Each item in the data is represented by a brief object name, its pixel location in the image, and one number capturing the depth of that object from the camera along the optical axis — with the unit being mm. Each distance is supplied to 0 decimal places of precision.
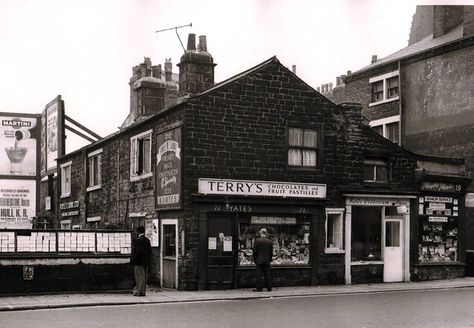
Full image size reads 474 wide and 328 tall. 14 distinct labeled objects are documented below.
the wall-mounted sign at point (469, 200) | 23438
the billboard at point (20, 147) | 27562
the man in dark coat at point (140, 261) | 17406
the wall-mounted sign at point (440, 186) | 23284
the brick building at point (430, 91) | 28891
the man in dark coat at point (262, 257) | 18766
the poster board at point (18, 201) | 27734
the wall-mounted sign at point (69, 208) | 29661
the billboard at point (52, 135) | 27938
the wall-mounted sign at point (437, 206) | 23328
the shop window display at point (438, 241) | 23312
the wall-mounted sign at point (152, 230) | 21156
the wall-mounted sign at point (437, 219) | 23483
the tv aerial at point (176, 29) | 22688
